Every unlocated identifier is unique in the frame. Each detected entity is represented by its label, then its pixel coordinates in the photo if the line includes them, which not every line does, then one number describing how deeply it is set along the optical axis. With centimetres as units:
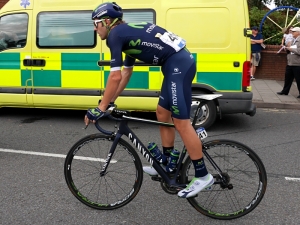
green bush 1430
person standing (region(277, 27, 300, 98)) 995
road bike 356
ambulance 666
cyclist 335
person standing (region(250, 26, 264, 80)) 1320
